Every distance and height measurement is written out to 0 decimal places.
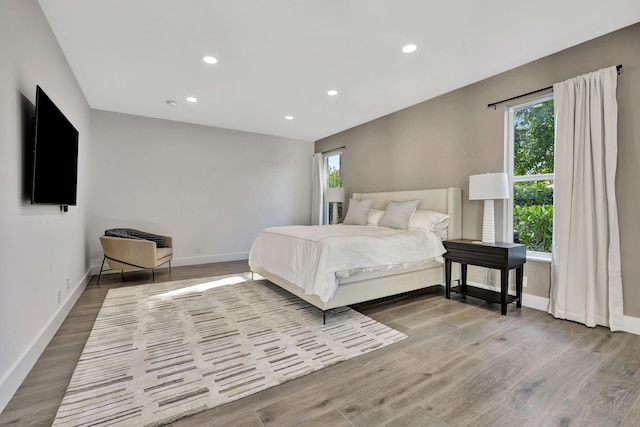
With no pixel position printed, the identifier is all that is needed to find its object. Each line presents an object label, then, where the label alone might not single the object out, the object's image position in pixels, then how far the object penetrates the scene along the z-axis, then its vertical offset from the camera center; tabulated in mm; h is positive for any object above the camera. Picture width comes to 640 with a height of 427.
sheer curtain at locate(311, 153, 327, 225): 6570 +577
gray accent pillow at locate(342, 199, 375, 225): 4742 +54
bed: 2809 -635
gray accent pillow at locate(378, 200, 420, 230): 3877 +27
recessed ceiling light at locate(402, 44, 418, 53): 2812 +1646
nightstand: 2898 -456
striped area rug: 1608 -1042
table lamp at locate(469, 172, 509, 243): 3113 +281
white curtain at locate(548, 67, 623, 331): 2559 +137
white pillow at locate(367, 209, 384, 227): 4484 -7
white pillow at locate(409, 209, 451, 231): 3625 -52
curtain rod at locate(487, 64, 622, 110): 2586 +1364
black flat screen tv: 1945 +418
